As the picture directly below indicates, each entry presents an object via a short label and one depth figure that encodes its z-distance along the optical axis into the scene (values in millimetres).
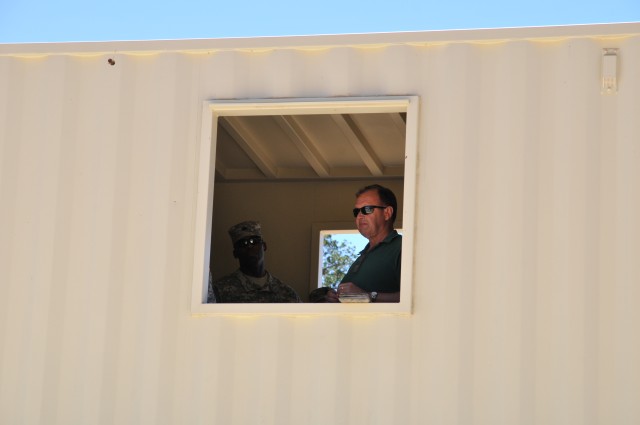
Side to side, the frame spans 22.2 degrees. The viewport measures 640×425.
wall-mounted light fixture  9695
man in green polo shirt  10305
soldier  12023
